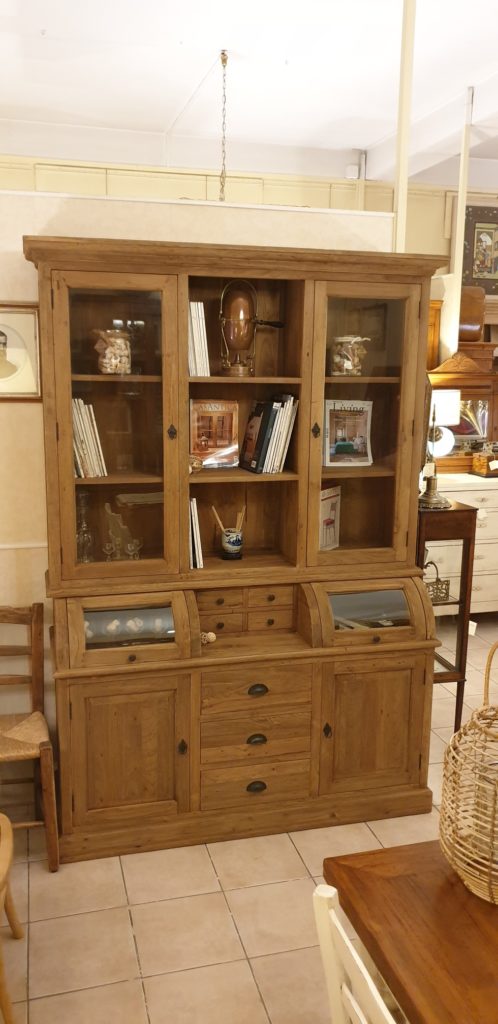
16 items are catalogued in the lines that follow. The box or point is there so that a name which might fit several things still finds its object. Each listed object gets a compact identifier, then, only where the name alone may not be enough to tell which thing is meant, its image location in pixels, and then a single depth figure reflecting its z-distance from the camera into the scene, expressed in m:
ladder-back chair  2.70
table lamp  3.59
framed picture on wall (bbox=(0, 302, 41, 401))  3.01
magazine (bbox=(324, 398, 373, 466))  3.09
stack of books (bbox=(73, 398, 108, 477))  2.82
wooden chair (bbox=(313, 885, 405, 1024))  1.18
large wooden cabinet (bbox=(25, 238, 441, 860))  2.80
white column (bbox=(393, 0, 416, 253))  3.10
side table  3.55
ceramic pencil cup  3.16
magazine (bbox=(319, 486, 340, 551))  3.14
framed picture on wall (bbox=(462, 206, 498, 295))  5.98
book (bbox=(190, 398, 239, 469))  3.07
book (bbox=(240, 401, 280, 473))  3.07
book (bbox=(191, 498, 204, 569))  3.03
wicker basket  1.52
